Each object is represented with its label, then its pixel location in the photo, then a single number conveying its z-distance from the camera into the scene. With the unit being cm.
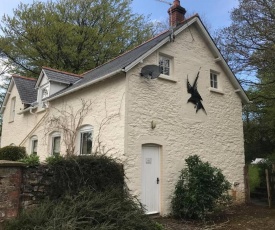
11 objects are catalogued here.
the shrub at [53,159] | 809
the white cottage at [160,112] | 1027
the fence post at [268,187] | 1266
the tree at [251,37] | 1619
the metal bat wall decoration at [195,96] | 1252
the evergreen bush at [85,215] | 613
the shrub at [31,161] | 769
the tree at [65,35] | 2661
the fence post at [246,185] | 1418
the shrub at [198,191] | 1000
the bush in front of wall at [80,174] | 795
